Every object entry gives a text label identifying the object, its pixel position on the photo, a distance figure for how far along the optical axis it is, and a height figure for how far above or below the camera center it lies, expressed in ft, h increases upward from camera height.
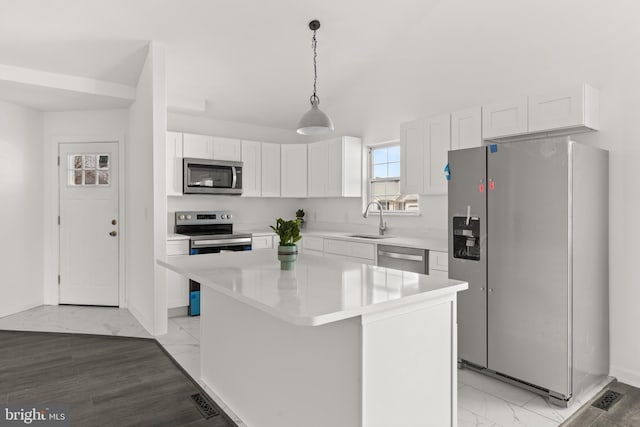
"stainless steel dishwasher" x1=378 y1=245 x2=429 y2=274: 11.86 -1.47
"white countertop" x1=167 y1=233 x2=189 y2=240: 14.37 -0.92
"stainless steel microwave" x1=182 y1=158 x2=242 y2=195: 15.44 +1.41
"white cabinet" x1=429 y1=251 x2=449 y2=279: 11.10 -1.49
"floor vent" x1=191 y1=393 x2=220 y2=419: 7.99 -4.04
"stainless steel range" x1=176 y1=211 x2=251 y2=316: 14.65 -0.90
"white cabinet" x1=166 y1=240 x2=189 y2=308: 14.24 -2.59
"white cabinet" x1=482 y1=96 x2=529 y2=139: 10.26 +2.49
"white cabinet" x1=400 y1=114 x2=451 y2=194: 12.43 +1.89
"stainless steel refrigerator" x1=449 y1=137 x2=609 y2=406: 8.36 -1.18
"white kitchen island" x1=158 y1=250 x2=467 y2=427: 5.19 -2.03
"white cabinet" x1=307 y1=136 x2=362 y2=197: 16.63 +1.90
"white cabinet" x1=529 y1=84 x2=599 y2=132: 9.35 +2.46
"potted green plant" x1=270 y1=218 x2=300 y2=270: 7.35 -0.61
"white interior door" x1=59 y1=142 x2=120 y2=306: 16.29 -0.13
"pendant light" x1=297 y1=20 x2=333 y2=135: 9.41 +2.11
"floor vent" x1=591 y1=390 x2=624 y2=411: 8.31 -4.05
